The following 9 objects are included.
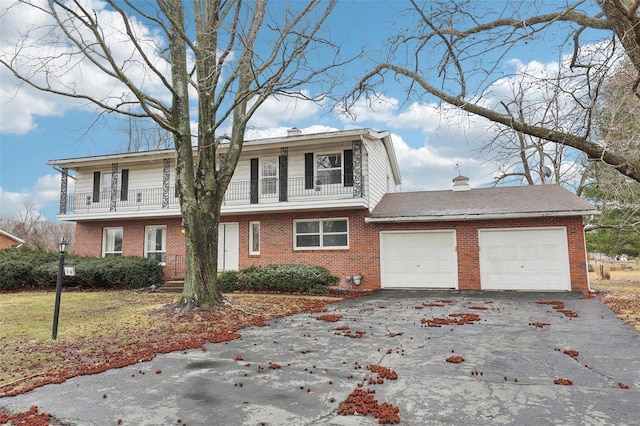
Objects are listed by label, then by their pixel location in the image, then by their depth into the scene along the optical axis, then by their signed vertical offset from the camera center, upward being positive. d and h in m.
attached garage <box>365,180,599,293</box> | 13.20 +0.49
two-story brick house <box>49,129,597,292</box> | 13.62 +1.47
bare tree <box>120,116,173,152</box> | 22.30 +8.41
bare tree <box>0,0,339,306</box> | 8.67 +4.49
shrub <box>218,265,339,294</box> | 14.10 -0.75
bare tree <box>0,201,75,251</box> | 38.25 +3.47
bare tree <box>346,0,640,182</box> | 5.27 +3.30
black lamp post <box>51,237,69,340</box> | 6.76 -0.32
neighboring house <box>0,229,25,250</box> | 30.07 +1.70
